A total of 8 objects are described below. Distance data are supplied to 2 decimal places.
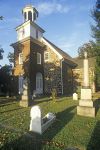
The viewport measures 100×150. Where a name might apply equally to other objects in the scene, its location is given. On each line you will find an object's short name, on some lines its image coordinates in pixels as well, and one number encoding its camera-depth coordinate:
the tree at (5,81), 15.91
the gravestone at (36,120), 4.55
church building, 14.54
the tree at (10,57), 26.38
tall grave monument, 6.73
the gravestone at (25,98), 8.74
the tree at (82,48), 29.36
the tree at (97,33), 10.69
